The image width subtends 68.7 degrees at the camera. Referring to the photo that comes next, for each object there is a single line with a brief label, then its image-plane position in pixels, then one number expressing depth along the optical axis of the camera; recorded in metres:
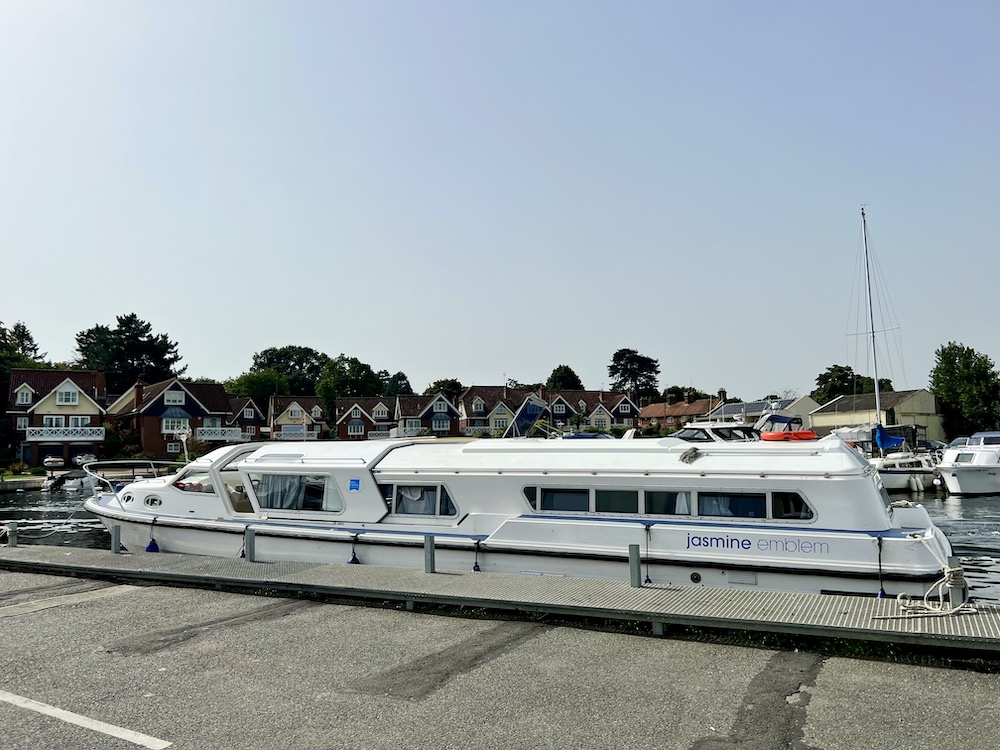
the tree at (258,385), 118.06
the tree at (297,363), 132.75
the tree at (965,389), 66.18
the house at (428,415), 88.50
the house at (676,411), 103.27
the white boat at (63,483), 46.57
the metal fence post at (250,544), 13.64
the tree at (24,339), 125.94
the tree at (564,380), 129.12
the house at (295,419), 88.38
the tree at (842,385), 98.88
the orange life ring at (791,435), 15.85
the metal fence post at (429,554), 11.91
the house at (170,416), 69.56
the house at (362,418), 88.94
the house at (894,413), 72.06
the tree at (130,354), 98.19
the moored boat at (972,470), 34.91
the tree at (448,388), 114.29
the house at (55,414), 63.69
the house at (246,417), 80.75
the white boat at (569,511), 11.40
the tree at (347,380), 98.81
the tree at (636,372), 140.25
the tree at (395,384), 127.62
